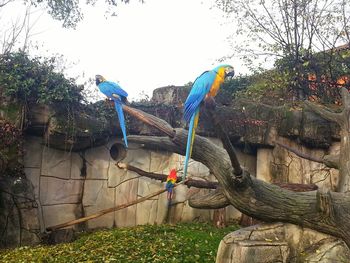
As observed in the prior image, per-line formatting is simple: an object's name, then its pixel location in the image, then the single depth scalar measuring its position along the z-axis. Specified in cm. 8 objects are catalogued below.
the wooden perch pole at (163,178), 620
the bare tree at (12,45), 702
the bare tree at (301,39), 796
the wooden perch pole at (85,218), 585
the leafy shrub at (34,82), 599
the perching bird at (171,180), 619
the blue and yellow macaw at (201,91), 270
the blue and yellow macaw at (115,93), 324
